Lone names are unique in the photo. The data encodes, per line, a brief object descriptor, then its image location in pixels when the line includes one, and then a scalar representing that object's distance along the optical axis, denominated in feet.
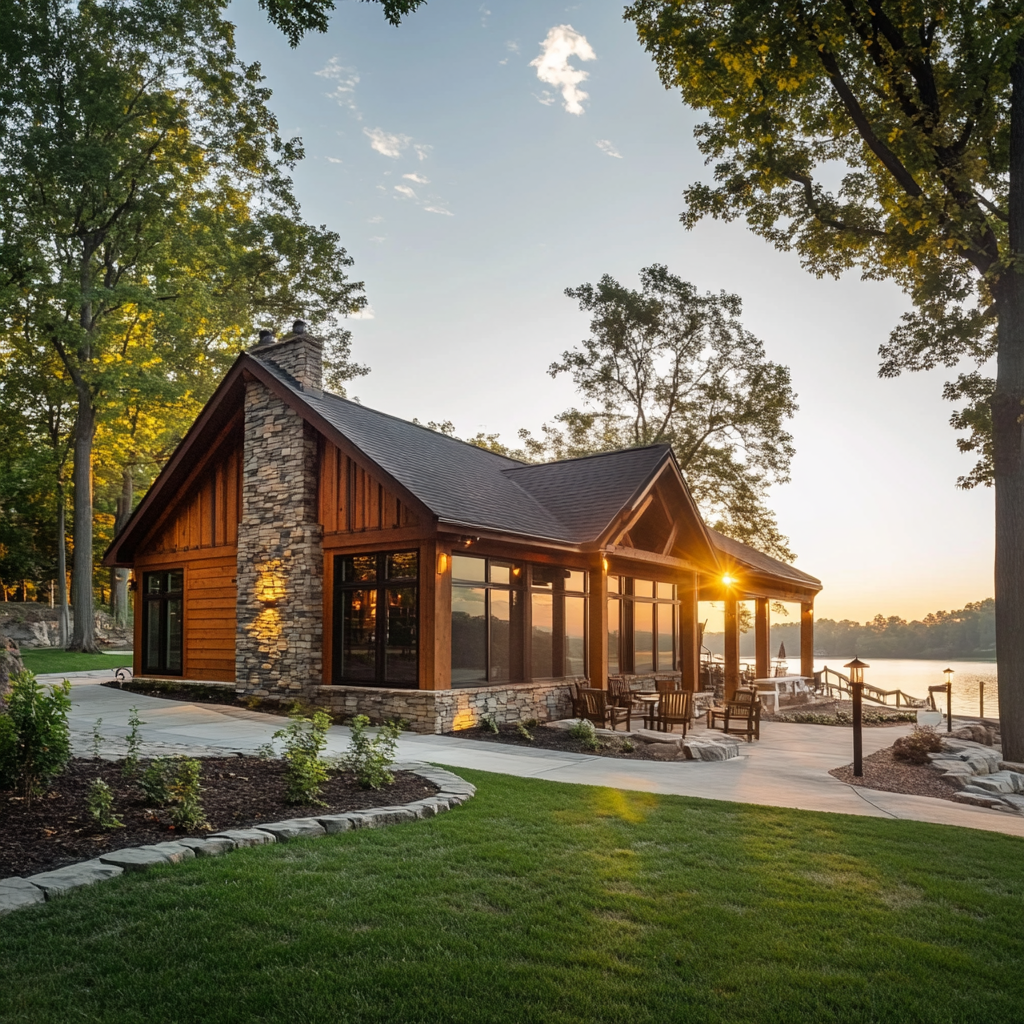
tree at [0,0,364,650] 69.41
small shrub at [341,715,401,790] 23.15
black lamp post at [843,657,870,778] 31.83
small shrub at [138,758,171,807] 19.51
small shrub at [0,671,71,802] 18.80
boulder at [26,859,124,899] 13.64
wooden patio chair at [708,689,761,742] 43.34
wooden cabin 39.93
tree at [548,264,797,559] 103.14
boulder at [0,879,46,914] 12.89
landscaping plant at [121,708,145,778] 22.02
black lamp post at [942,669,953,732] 48.91
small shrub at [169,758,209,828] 17.63
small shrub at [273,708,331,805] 20.81
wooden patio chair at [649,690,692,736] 41.45
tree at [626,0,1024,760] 36.76
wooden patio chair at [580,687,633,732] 42.88
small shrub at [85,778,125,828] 17.26
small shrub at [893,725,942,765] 36.50
